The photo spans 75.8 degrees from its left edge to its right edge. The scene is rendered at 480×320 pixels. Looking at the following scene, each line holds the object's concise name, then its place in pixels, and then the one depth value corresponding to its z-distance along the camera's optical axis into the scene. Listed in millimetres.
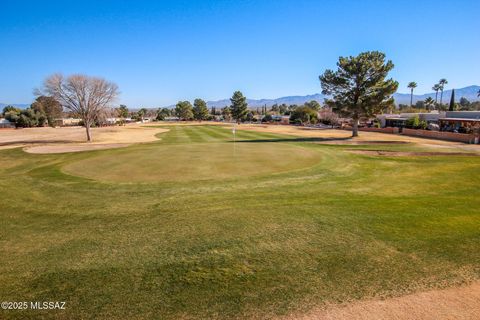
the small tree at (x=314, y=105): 164225
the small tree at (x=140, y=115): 172925
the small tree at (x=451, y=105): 85281
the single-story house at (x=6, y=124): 97000
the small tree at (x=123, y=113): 163500
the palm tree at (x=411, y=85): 152350
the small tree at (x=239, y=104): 134500
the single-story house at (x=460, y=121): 55975
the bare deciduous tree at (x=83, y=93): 46531
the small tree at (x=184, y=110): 168750
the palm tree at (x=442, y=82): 155500
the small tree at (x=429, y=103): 125875
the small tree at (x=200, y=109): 165750
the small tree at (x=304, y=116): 108119
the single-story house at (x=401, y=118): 67875
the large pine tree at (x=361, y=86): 50812
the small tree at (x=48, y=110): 107062
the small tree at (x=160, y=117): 181500
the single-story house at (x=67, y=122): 115050
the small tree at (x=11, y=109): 114462
